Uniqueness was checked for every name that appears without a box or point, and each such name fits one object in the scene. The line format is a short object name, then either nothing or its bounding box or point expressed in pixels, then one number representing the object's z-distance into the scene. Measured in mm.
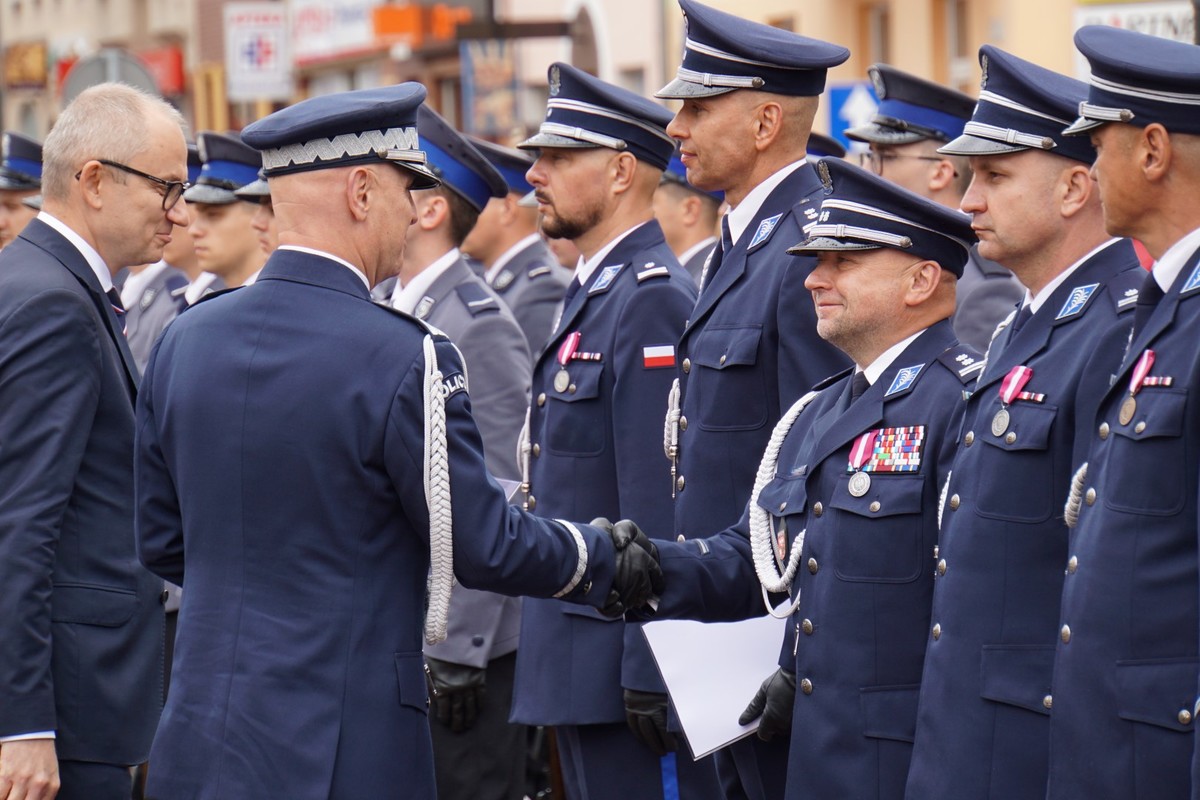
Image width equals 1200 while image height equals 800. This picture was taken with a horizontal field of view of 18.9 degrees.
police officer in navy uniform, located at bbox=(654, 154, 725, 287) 17261
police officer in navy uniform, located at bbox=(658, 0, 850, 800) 9715
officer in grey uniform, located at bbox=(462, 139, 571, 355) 17155
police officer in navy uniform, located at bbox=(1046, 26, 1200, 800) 6507
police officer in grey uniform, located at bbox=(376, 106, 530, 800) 12180
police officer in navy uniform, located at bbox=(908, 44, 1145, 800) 7519
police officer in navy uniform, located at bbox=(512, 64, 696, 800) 10837
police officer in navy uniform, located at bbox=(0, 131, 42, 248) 18808
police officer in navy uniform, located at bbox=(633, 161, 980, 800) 8251
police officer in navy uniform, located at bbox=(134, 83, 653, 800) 7463
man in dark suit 8585
